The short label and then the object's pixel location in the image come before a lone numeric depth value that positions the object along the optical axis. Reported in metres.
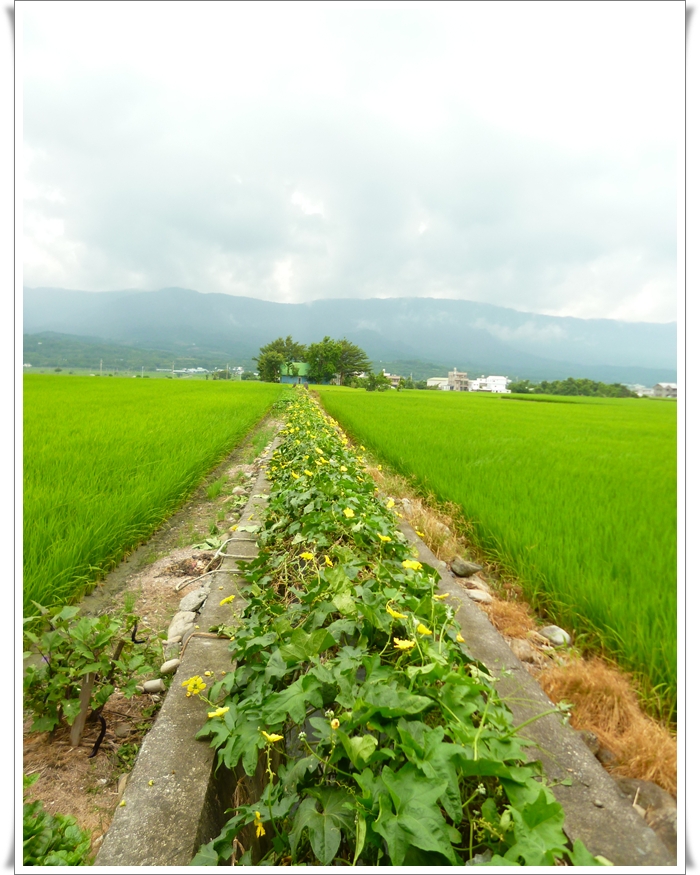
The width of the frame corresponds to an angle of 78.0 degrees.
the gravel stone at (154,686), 1.81
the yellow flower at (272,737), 1.00
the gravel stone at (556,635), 2.02
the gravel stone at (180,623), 2.17
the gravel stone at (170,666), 1.86
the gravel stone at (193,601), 2.40
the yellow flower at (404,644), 1.15
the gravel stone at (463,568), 2.87
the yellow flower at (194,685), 1.41
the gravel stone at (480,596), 2.43
